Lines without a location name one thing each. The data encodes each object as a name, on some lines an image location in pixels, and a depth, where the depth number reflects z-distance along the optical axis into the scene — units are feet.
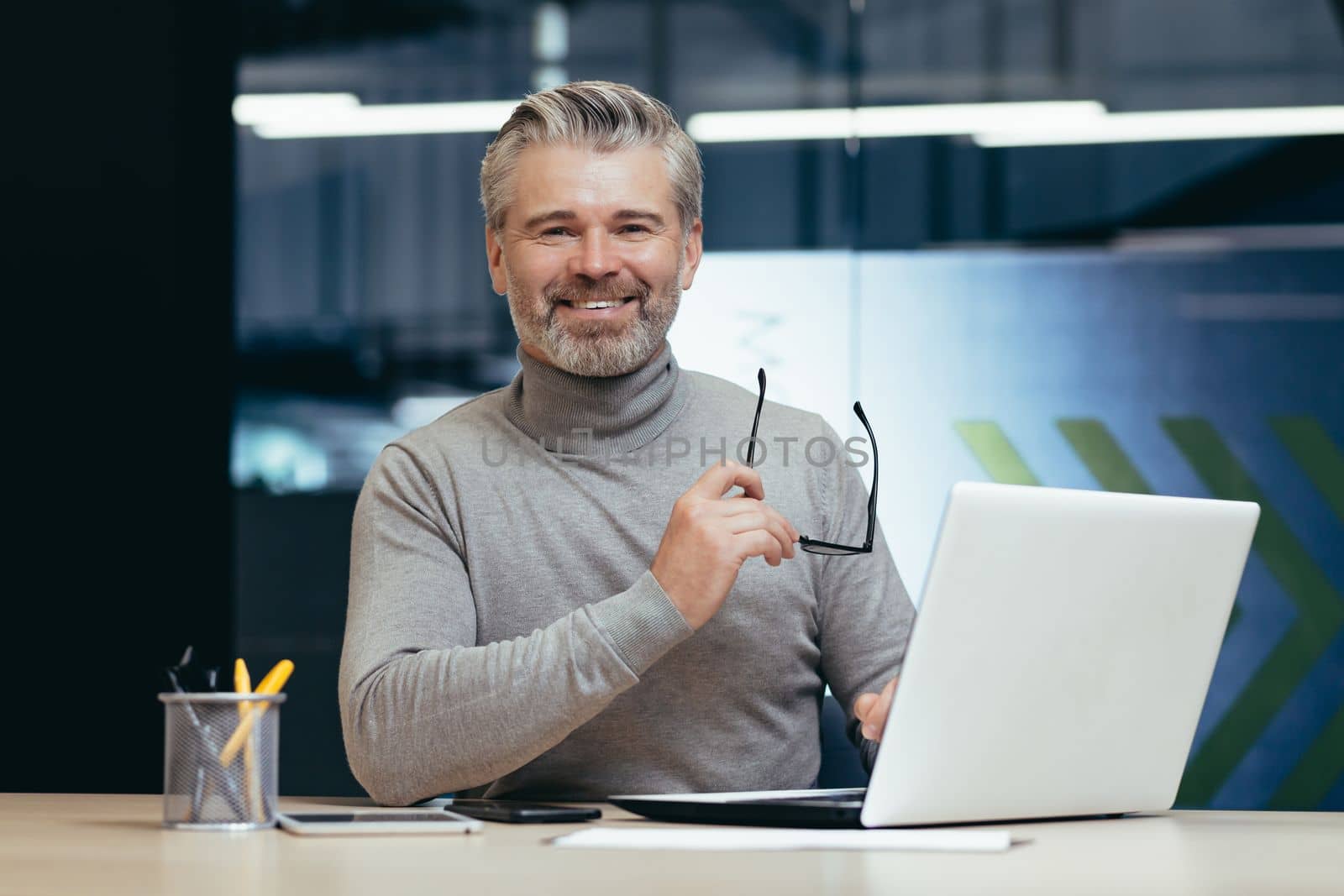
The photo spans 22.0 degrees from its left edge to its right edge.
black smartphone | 7.86
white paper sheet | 7.41
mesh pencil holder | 7.73
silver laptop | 7.47
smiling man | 9.10
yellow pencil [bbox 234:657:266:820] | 7.75
